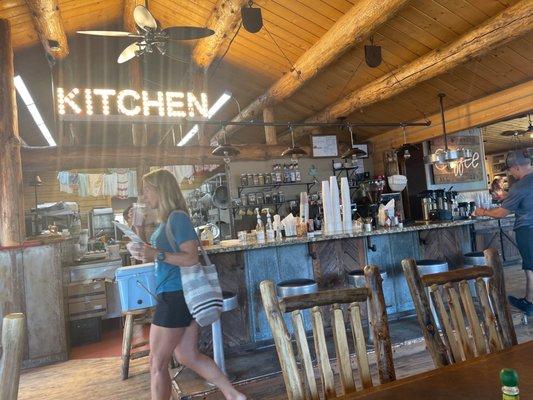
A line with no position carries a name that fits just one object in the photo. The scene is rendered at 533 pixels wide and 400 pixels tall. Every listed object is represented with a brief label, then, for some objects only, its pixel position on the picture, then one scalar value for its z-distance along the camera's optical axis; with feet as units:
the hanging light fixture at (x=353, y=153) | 18.65
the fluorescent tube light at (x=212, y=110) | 26.19
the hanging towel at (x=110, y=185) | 27.94
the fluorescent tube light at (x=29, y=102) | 22.46
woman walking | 7.32
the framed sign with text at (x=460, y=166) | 29.58
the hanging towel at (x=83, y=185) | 27.43
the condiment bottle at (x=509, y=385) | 2.53
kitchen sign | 18.54
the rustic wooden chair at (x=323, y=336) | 4.21
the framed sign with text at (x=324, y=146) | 27.53
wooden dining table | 3.47
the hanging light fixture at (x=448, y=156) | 19.58
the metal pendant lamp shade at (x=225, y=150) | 15.64
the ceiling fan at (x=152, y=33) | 12.72
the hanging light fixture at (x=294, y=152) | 18.01
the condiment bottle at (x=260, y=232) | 13.65
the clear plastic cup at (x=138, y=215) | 9.92
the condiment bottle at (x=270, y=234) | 13.33
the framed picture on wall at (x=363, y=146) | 30.50
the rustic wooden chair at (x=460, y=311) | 4.91
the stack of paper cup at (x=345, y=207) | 14.21
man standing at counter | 13.16
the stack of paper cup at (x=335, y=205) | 14.05
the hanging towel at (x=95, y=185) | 27.68
